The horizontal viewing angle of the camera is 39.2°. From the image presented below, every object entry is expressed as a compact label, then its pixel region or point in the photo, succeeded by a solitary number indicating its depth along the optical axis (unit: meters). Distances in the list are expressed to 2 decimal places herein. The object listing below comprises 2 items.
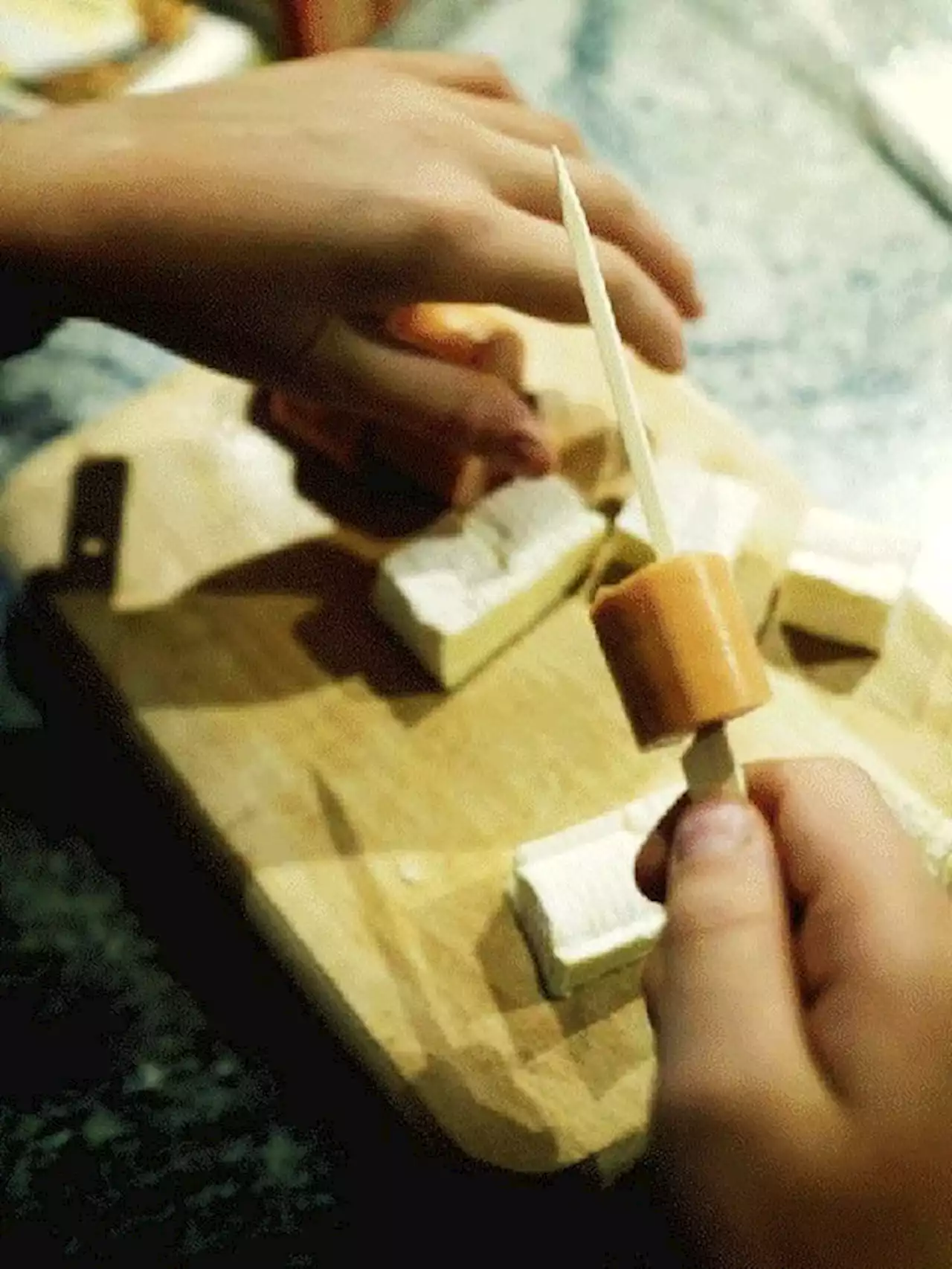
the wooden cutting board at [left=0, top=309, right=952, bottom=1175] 0.81
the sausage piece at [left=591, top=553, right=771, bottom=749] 0.58
